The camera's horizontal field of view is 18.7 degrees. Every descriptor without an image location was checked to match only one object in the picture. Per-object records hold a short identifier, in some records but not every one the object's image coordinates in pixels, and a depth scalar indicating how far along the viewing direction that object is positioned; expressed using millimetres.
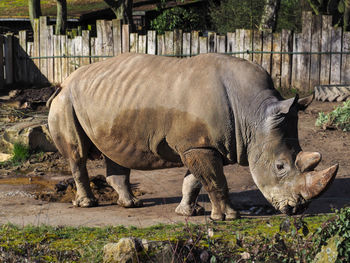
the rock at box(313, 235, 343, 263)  6823
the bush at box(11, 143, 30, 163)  17481
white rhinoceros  10345
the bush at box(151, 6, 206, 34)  36783
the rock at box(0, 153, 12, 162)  17719
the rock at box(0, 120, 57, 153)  17873
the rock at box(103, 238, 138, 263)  7219
